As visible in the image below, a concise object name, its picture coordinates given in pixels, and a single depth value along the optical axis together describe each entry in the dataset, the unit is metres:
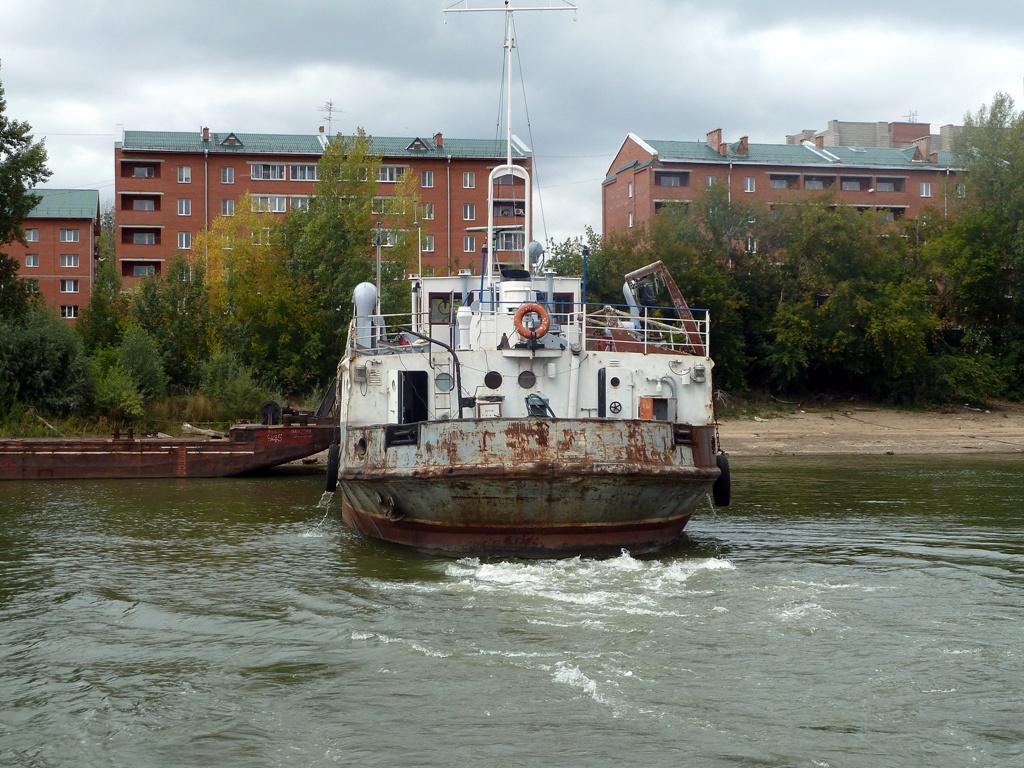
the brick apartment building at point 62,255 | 71.12
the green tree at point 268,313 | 44.16
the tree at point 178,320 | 41.47
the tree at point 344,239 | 45.53
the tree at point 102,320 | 43.62
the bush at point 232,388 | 37.66
